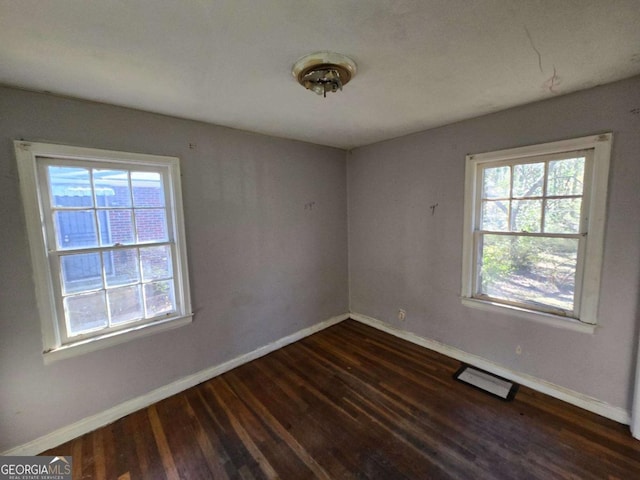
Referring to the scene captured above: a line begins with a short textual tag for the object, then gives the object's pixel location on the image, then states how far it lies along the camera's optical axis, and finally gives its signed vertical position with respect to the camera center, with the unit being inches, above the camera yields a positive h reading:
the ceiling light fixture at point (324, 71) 51.5 +30.0
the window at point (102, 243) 65.6 -7.1
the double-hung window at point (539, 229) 72.0 -6.9
